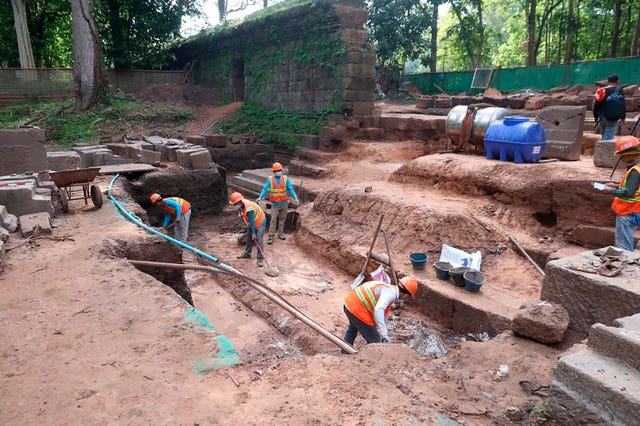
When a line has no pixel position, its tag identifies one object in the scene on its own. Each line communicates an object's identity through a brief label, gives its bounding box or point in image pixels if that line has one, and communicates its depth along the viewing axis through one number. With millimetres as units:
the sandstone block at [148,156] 10766
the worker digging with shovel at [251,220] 8078
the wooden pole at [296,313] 3876
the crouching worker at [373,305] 4430
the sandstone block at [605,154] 7055
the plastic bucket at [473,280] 5805
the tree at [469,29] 23662
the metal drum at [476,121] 9461
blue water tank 7883
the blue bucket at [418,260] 6602
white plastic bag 6391
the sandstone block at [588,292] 3598
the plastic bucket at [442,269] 6270
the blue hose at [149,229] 5398
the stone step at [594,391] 2471
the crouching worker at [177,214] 8461
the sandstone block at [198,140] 14273
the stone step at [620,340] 2666
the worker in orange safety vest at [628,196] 5430
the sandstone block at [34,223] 5532
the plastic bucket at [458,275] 6020
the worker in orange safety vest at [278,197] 9195
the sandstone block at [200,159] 10766
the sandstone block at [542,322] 3924
